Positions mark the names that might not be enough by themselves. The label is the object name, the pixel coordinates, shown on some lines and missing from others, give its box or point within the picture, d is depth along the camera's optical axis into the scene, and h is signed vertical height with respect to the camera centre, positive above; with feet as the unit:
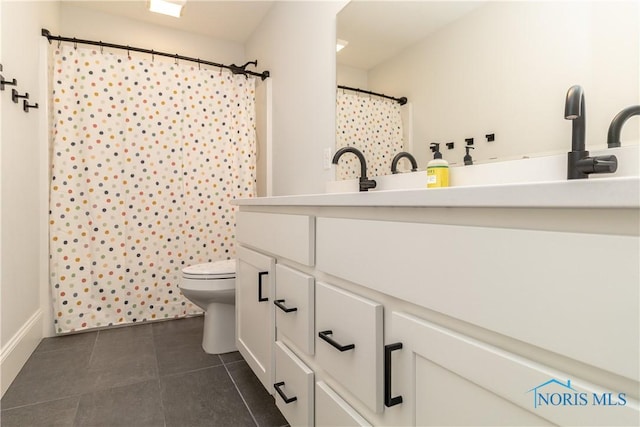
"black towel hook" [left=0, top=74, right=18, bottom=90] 5.01 +1.81
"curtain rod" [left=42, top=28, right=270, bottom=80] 6.91 +3.40
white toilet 6.12 -1.63
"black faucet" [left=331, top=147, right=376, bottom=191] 3.82 +0.51
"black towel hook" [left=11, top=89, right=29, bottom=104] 5.44 +1.77
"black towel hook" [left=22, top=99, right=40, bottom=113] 5.94 +1.73
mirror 2.71 +1.35
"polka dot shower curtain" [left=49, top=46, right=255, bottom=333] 7.11 +0.65
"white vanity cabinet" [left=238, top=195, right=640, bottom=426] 1.23 -0.52
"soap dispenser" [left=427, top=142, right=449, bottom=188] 3.90 +0.40
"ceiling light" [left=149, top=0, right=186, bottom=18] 7.37 +4.36
